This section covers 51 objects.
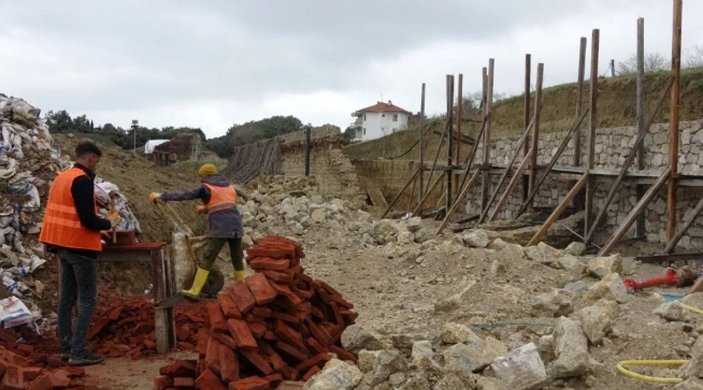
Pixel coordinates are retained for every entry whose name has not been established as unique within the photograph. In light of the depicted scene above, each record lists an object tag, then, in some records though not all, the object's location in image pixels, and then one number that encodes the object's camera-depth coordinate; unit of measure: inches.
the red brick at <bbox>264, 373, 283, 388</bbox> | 166.6
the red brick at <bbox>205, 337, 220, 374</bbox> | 167.0
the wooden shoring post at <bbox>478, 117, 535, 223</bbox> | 542.9
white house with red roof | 2743.6
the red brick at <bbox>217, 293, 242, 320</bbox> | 177.0
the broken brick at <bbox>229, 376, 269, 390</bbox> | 159.5
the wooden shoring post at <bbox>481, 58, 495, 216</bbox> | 600.4
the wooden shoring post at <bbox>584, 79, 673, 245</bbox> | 410.0
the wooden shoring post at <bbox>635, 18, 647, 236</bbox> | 417.4
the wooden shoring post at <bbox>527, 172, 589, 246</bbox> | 441.1
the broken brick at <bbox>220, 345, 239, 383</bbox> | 164.6
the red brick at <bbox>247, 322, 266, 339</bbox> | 176.2
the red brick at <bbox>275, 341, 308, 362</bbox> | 181.2
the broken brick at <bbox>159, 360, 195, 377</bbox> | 174.2
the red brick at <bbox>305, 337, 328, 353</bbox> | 189.2
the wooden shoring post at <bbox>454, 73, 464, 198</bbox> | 674.2
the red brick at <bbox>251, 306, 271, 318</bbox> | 180.1
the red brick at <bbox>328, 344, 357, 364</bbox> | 197.6
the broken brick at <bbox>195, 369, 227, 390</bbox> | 164.2
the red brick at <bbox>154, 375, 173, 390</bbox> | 173.9
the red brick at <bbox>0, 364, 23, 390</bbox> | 168.4
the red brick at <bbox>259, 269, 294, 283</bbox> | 193.0
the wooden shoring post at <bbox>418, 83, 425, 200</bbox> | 765.9
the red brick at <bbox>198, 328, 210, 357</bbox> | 176.9
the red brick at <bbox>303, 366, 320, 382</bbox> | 176.2
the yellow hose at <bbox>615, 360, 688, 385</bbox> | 155.6
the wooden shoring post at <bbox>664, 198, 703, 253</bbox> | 357.7
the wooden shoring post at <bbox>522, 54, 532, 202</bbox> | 556.1
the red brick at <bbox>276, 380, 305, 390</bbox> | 165.2
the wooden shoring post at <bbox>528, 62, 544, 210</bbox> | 524.1
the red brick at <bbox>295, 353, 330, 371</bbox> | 181.0
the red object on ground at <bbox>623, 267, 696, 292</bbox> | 298.5
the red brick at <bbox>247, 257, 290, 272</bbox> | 197.3
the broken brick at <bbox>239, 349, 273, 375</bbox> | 169.9
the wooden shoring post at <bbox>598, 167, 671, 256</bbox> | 375.9
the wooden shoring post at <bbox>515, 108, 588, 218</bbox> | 486.6
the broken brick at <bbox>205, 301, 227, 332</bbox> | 174.9
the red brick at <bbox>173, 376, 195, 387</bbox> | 170.1
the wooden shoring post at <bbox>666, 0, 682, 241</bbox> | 374.9
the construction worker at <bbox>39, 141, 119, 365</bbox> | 203.8
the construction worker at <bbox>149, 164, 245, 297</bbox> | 262.2
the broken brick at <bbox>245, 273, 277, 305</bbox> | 179.9
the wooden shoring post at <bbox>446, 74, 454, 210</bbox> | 684.7
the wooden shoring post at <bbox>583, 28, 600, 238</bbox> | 456.4
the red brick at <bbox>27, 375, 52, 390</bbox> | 169.8
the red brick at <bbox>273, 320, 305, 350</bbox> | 181.8
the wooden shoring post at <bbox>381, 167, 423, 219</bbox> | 758.4
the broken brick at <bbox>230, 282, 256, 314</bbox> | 177.6
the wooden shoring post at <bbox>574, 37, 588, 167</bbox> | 499.8
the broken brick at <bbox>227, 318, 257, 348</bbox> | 169.0
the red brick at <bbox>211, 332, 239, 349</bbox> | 170.7
